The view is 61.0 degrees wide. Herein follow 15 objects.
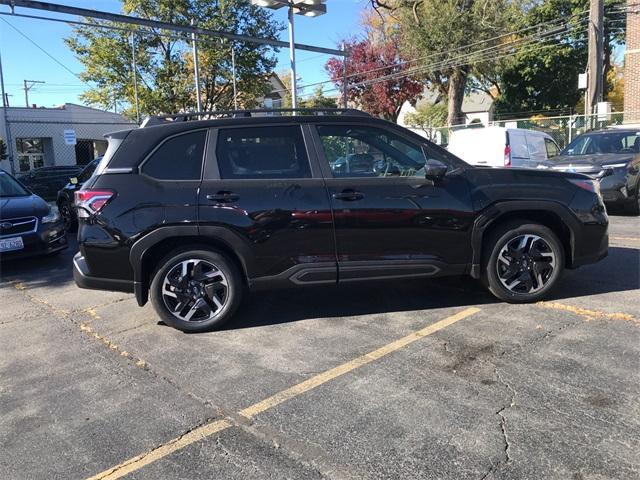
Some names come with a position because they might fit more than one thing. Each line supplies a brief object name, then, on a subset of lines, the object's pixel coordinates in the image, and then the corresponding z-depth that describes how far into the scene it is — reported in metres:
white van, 12.59
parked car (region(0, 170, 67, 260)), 7.50
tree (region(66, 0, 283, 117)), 28.27
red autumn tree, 34.97
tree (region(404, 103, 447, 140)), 47.16
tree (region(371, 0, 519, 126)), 26.16
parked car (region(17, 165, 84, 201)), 19.00
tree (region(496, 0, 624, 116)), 37.22
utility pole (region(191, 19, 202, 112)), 16.52
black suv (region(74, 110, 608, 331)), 4.62
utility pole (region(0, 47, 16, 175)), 15.29
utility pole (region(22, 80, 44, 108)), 50.03
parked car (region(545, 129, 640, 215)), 10.36
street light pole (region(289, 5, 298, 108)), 11.57
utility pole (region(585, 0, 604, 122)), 16.36
